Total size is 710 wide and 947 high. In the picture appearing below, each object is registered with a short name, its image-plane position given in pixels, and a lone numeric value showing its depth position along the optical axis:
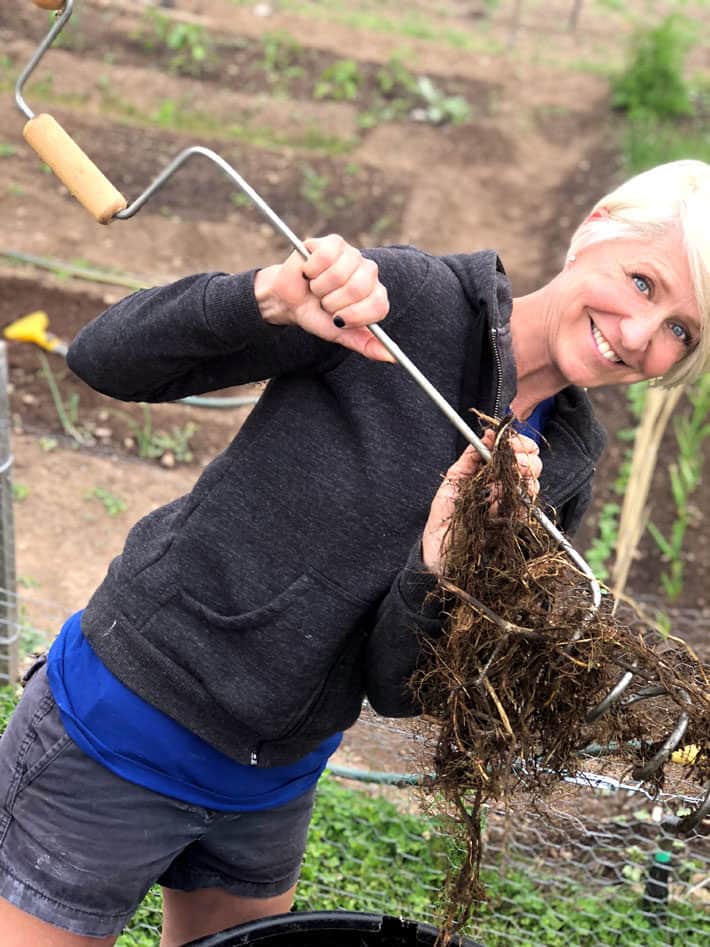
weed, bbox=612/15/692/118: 7.43
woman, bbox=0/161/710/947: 1.50
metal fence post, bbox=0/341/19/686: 2.64
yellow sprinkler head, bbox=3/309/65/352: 4.49
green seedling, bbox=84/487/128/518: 3.93
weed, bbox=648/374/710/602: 4.26
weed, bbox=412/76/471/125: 7.10
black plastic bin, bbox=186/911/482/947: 1.63
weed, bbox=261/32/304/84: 7.10
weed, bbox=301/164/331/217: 6.00
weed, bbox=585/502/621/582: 4.24
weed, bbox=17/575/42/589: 3.52
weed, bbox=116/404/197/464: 4.27
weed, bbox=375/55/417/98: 7.22
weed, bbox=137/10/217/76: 6.95
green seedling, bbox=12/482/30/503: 3.89
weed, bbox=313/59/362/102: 7.04
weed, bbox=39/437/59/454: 4.16
